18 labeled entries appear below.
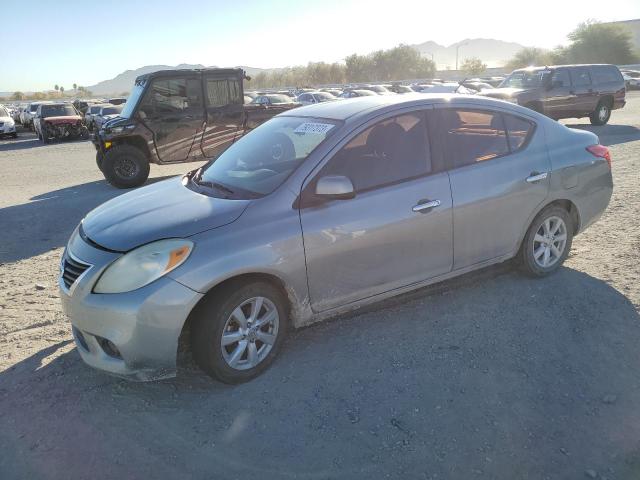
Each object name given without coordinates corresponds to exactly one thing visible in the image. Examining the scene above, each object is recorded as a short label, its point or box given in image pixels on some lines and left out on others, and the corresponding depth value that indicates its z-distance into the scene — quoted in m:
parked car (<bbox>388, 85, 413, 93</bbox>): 28.80
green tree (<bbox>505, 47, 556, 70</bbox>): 71.44
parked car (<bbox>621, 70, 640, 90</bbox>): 40.25
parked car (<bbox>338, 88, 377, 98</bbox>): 26.25
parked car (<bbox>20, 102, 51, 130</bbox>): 26.94
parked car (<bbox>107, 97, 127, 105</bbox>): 35.16
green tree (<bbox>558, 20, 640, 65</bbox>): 61.22
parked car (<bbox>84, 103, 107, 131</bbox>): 25.08
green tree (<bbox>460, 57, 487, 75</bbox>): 81.81
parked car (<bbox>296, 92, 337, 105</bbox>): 25.53
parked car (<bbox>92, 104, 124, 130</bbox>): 24.91
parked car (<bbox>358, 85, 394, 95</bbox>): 30.96
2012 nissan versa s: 3.03
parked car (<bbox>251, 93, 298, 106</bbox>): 23.00
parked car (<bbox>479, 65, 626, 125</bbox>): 15.53
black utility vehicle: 10.23
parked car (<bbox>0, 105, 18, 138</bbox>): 23.52
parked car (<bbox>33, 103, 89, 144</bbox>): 21.58
